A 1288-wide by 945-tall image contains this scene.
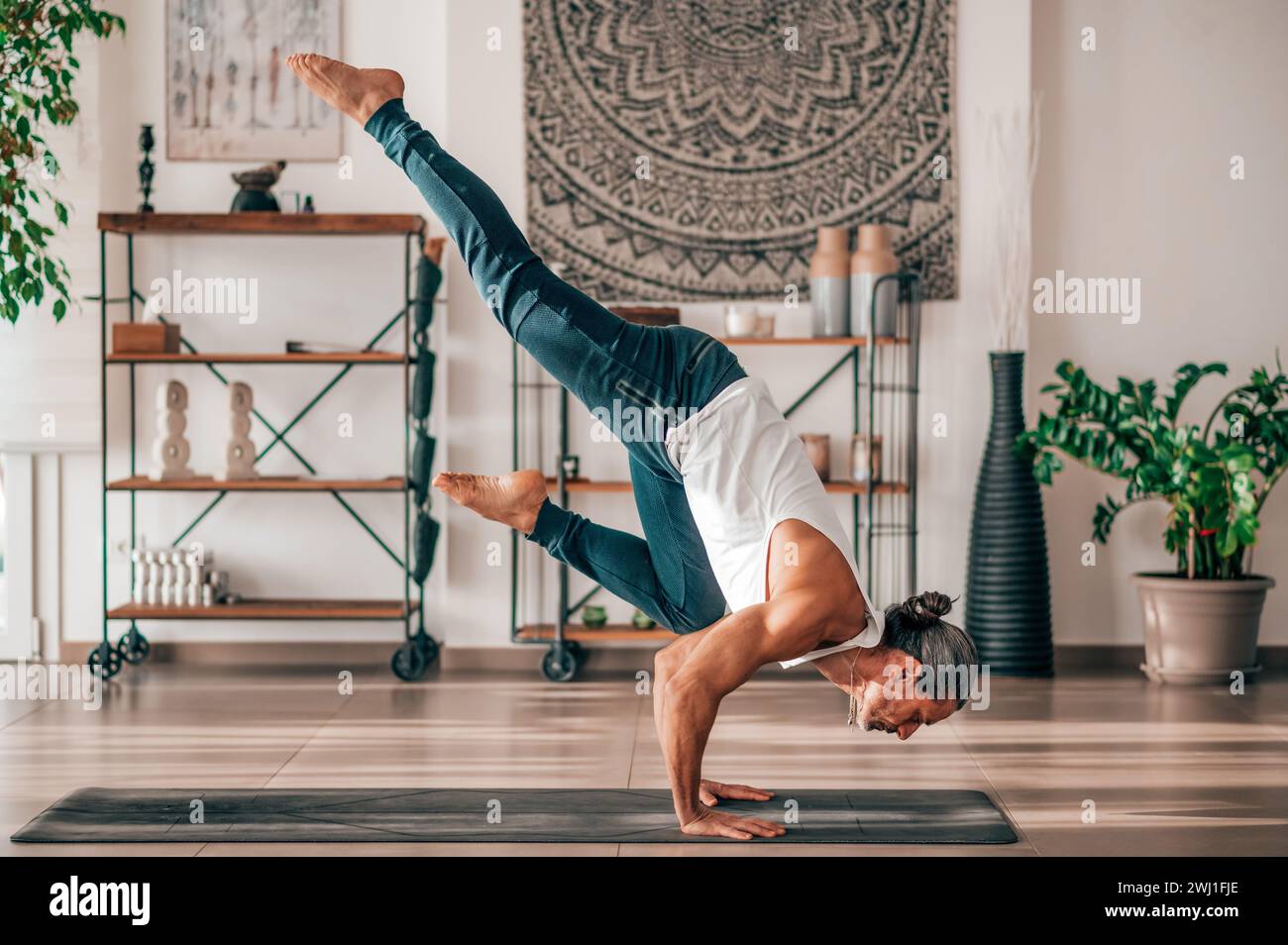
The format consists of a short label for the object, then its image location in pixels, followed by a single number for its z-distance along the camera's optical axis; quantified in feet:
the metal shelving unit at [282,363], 15.30
